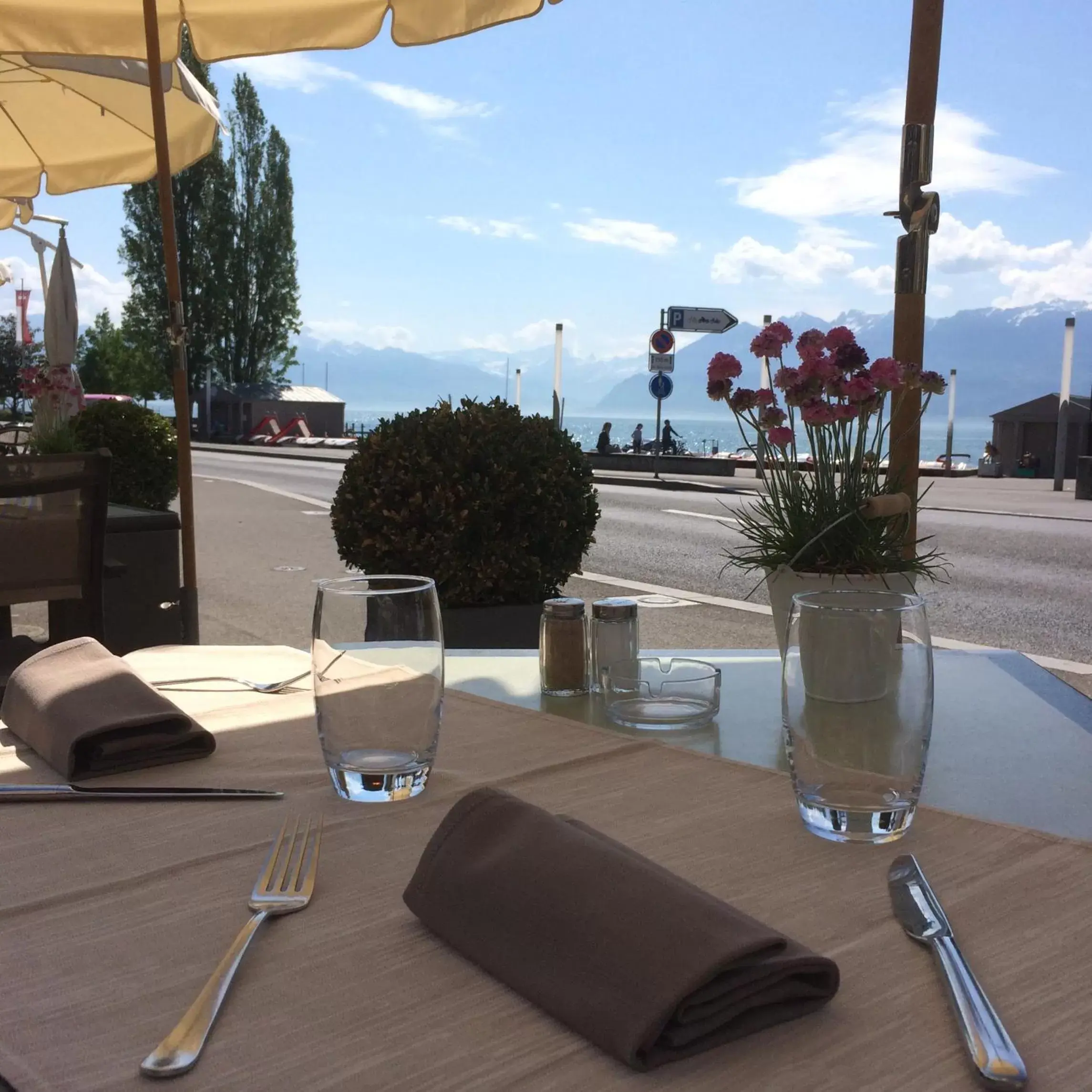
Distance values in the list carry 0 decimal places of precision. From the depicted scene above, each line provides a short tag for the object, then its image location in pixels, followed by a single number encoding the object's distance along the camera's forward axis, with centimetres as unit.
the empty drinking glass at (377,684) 112
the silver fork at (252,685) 164
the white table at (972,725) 124
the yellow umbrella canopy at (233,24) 344
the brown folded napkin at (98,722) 128
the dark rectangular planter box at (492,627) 369
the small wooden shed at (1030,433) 3416
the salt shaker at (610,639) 172
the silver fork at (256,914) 68
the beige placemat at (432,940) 68
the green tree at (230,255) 4119
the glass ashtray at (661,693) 154
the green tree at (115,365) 5206
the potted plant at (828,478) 167
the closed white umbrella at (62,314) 820
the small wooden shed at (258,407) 4634
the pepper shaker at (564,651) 170
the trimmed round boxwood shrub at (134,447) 773
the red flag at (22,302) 4698
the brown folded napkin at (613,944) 69
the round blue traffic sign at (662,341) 2016
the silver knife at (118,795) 119
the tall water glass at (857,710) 98
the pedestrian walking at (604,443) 2805
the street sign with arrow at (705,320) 1719
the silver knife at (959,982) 67
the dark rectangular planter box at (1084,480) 1778
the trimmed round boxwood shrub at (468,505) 374
